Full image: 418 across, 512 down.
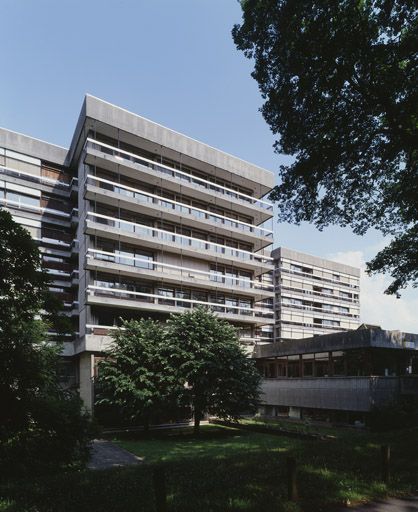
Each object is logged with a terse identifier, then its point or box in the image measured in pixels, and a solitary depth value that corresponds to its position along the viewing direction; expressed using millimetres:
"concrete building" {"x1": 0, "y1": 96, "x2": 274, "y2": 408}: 38781
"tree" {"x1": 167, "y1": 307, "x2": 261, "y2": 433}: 29453
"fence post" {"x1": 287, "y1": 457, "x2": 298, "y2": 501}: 8719
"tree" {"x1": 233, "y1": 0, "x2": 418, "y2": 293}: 14453
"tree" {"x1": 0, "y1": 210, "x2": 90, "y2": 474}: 10422
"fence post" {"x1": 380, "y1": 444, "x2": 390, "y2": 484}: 10357
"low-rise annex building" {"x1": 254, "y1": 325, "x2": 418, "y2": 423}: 29891
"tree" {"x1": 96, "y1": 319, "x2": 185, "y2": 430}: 29172
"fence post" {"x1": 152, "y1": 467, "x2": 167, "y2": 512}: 7514
